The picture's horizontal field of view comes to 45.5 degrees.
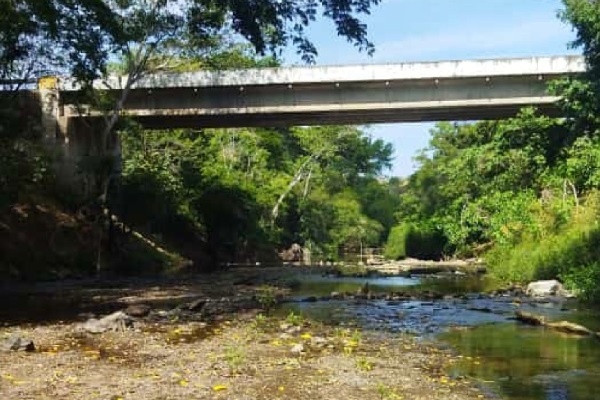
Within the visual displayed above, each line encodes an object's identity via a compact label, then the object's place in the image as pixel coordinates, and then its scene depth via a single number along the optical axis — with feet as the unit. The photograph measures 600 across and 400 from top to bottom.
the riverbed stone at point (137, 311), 58.49
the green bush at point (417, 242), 202.69
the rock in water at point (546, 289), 79.61
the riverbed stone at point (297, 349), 40.96
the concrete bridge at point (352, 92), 124.67
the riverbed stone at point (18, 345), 41.08
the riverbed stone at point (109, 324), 49.57
